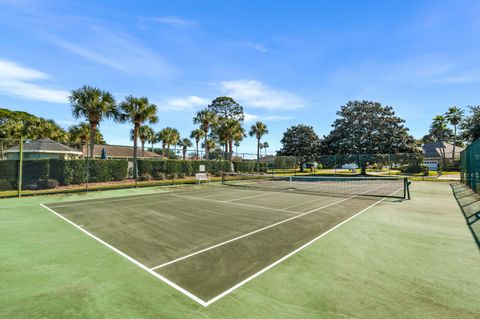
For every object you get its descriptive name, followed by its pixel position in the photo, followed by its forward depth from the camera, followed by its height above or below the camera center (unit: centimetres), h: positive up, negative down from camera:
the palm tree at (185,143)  8812 +677
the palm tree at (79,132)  3419 +410
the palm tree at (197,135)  5692 +647
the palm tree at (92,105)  2108 +508
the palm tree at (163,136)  5907 +631
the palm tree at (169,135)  5903 +642
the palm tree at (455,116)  5350 +1094
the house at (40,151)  1375 +67
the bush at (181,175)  2602 -166
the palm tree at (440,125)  5708 +951
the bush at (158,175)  2380 -155
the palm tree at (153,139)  6301 +594
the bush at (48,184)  1513 -165
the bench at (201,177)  2081 -149
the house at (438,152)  5573 +274
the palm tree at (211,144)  6594 +478
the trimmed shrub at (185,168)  2621 -88
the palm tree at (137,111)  2406 +518
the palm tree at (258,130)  4869 +659
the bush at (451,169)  4418 -110
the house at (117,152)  4157 +144
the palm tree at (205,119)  3806 +695
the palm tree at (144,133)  4737 +585
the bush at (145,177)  2247 -166
